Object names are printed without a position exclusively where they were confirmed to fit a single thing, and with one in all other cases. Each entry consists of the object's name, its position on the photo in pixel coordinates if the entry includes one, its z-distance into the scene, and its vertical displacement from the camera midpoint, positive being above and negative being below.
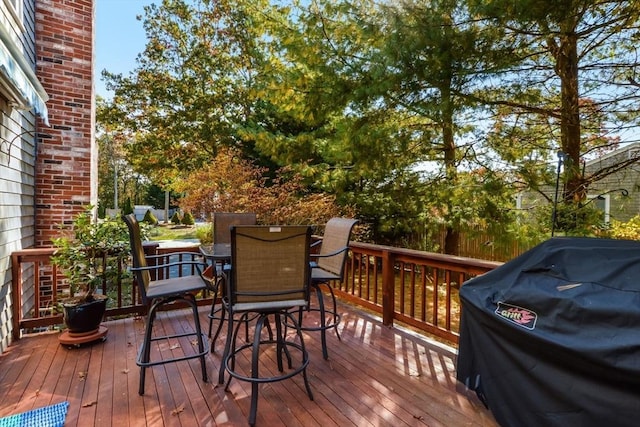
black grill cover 1.42 -0.54
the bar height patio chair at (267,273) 2.21 -0.41
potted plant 3.22 -0.59
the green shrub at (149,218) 17.70 -0.61
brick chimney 4.41 +1.14
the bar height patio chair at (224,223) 4.06 -0.18
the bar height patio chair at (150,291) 2.44 -0.60
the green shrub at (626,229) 5.05 -0.22
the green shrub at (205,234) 9.07 -0.70
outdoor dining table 2.90 -0.40
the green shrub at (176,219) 23.18 -0.79
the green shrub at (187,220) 21.02 -0.78
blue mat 2.07 -1.25
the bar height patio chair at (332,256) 3.16 -0.43
